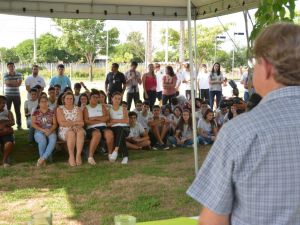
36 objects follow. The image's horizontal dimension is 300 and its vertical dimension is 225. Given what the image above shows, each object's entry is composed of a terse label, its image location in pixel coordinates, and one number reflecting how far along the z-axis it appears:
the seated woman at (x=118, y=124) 6.72
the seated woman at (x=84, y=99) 7.22
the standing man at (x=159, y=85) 11.57
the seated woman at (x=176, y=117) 8.15
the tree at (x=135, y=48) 46.00
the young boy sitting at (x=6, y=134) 6.16
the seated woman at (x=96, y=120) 6.69
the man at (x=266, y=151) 1.03
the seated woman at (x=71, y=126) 6.36
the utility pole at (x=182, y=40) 25.57
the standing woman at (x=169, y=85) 10.23
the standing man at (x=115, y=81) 9.78
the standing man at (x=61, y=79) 9.23
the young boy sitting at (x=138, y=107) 8.05
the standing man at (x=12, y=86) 8.90
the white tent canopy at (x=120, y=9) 8.00
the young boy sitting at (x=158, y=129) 7.92
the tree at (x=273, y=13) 2.12
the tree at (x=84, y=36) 36.66
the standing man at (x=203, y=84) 11.94
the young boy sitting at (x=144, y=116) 7.93
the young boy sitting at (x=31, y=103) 7.81
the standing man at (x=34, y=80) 9.16
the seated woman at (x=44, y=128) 6.32
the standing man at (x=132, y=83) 10.20
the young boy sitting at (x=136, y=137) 7.63
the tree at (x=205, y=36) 36.78
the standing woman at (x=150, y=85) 10.38
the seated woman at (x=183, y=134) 8.00
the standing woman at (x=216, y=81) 10.93
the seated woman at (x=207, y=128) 8.20
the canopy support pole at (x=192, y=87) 5.00
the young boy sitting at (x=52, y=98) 7.55
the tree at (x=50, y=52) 51.47
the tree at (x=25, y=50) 59.88
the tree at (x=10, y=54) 55.99
